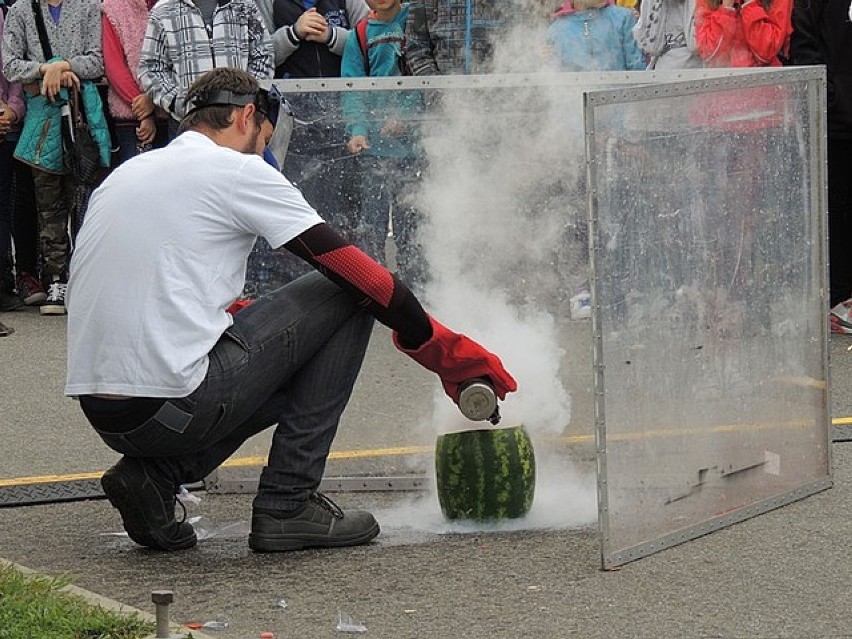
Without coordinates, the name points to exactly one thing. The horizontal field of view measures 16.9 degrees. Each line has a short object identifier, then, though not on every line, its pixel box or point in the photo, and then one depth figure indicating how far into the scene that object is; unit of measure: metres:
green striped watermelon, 8.95
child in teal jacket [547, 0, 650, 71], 11.24
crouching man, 8.01
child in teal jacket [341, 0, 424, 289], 9.63
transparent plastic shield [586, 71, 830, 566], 7.93
